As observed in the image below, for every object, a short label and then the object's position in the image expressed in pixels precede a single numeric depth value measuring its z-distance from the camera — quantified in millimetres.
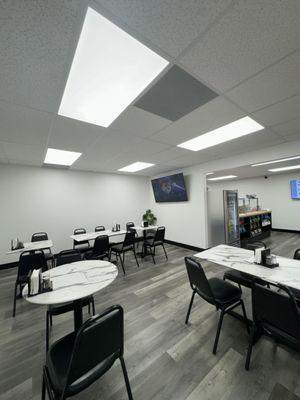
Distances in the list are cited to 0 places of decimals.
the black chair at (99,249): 3360
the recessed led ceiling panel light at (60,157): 3389
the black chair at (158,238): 4223
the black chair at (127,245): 3787
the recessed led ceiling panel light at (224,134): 2371
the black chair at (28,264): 2342
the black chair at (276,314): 1168
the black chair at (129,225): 5162
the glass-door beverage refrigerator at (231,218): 4711
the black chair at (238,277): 2065
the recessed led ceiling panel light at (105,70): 1083
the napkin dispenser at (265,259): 1802
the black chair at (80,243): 4377
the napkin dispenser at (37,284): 1369
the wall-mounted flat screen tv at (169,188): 5117
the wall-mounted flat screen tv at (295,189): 6402
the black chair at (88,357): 905
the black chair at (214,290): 1663
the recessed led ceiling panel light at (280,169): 5539
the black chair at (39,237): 3840
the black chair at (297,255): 2146
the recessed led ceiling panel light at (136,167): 4593
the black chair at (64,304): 1716
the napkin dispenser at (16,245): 3078
